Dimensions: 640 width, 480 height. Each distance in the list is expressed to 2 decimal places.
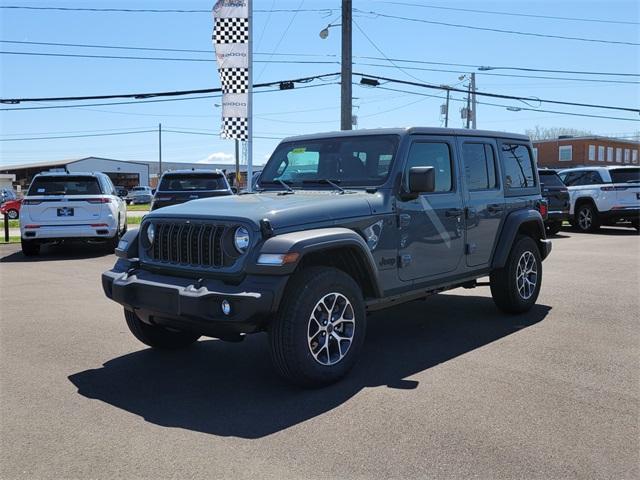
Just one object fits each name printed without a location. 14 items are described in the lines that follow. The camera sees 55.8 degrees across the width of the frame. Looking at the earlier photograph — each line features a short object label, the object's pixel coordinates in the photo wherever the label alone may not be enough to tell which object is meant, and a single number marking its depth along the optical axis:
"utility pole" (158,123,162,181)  75.68
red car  27.29
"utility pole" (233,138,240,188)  36.61
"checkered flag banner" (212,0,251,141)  16.64
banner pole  16.56
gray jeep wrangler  4.11
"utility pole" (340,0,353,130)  19.91
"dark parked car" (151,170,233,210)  12.44
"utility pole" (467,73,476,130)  37.59
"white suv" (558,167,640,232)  16.75
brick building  59.78
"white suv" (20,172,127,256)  11.80
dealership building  81.00
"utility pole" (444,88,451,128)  47.99
